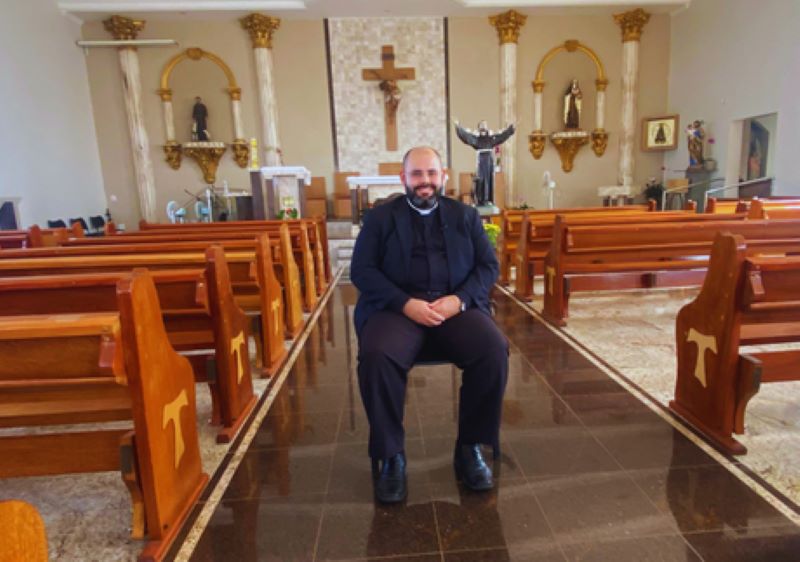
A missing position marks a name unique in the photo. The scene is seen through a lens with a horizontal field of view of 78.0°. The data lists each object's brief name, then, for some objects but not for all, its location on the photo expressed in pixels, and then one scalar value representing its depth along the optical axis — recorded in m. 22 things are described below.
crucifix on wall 11.69
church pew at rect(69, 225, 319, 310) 3.89
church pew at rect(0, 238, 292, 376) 2.56
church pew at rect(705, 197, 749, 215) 4.63
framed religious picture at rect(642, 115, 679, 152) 11.65
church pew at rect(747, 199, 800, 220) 4.55
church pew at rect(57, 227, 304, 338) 3.29
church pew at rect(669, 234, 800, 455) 2.12
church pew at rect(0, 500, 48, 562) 0.56
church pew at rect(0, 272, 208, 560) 1.47
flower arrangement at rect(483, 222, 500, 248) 5.17
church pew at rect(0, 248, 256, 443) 1.97
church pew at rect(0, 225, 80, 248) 4.04
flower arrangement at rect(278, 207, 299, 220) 7.79
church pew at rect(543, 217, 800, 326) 4.02
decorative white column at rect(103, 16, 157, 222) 11.10
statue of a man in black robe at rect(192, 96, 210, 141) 11.58
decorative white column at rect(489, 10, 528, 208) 11.61
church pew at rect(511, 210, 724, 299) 4.90
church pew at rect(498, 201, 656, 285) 5.70
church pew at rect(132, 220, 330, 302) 4.79
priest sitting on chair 1.95
